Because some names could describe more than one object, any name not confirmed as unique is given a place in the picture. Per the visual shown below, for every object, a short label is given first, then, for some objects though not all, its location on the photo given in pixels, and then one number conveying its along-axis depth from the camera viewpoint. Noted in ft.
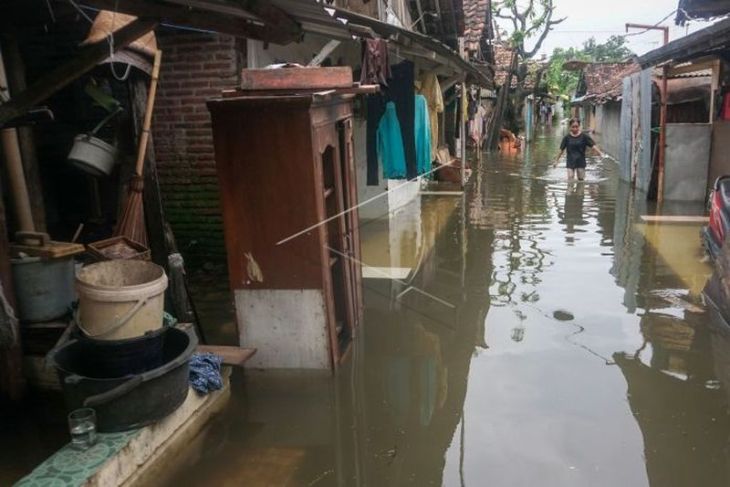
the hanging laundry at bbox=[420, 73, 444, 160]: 35.78
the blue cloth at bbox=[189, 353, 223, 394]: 15.10
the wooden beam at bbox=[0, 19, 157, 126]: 12.37
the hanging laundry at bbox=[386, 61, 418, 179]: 28.58
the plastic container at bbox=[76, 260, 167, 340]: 12.84
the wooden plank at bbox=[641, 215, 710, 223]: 35.96
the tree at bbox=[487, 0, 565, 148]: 101.35
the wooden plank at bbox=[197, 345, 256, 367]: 16.28
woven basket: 15.87
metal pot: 19.16
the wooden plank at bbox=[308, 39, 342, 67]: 21.98
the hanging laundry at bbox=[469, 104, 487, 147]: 86.99
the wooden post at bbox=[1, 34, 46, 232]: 17.83
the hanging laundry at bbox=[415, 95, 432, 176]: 31.24
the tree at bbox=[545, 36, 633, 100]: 149.48
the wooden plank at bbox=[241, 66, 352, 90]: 15.72
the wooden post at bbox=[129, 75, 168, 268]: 19.95
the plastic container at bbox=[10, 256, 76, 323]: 15.55
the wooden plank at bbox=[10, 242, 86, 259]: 15.66
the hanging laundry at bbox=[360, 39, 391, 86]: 22.10
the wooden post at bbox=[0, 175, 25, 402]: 14.69
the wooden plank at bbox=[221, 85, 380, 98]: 15.83
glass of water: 11.94
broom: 18.22
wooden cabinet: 15.94
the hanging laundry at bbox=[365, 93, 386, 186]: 28.89
